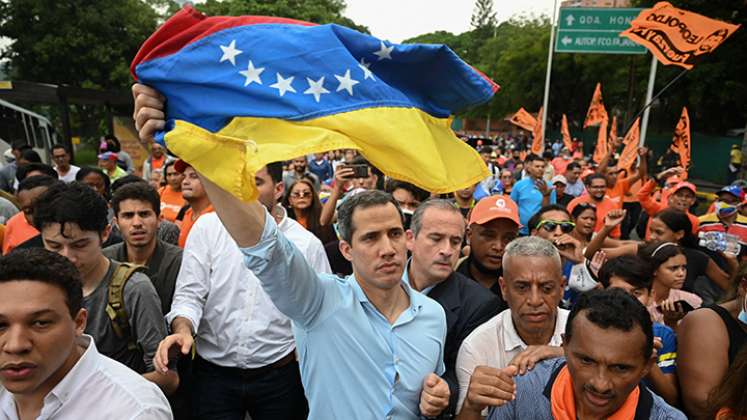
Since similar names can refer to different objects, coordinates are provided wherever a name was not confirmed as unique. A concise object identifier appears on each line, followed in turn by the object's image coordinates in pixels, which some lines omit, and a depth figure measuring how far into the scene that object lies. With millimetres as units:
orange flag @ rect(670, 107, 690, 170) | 8750
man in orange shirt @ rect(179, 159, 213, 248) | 4086
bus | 14945
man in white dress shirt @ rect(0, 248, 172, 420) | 1654
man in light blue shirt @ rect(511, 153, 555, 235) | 6277
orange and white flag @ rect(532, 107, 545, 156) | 11477
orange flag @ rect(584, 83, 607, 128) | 12797
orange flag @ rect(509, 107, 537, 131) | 15928
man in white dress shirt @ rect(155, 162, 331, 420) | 2773
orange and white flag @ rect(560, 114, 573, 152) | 13816
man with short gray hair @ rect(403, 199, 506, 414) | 2576
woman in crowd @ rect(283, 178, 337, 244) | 4949
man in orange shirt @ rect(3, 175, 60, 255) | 3912
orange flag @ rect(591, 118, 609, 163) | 10516
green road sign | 13984
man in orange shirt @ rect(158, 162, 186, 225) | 5355
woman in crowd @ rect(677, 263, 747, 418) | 2369
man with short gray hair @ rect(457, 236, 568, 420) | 2273
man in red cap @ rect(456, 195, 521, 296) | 3492
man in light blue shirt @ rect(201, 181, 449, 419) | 1900
